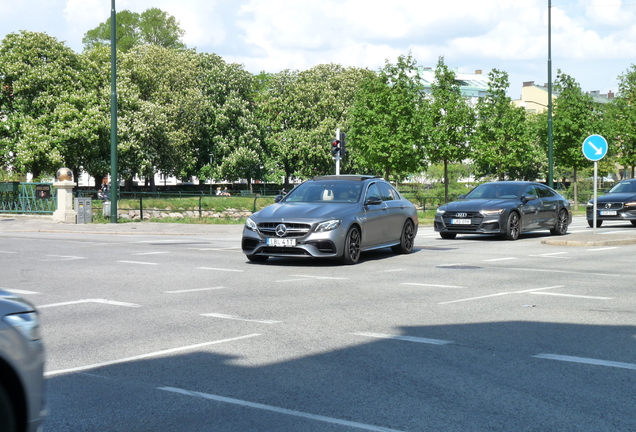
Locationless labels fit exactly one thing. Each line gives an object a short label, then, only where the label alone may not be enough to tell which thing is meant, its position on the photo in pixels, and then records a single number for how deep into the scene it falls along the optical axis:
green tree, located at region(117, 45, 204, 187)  51.50
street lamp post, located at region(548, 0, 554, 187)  37.44
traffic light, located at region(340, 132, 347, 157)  26.81
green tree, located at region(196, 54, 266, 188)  60.06
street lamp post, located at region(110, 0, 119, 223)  26.92
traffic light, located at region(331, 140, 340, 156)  26.63
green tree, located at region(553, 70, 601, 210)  42.91
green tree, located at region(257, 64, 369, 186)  64.56
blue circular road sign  18.36
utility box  27.98
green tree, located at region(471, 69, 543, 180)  40.91
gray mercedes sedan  13.49
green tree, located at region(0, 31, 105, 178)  46.31
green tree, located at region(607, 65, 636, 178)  47.06
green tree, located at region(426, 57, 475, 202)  39.28
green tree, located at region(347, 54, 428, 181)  41.41
